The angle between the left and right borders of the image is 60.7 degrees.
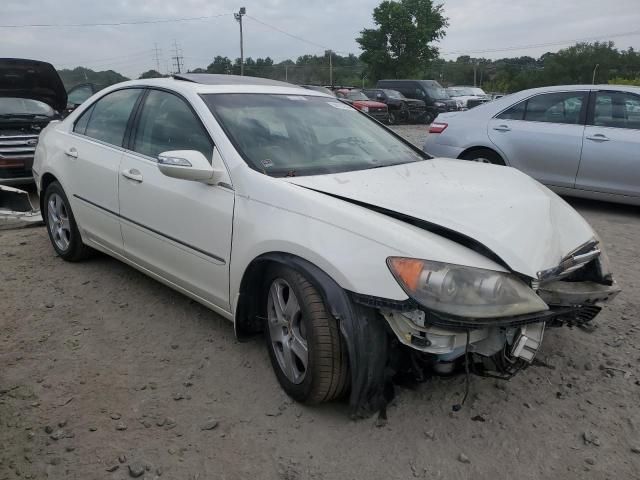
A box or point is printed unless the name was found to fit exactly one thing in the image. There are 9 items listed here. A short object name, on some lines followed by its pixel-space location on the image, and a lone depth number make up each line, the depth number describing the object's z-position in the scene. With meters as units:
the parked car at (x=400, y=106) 22.25
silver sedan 6.10
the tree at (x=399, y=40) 47.94
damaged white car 2.29
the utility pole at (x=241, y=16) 41.41
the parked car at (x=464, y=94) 25.55
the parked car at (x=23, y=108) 7.23
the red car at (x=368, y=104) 20.44
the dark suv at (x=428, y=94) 23.20
